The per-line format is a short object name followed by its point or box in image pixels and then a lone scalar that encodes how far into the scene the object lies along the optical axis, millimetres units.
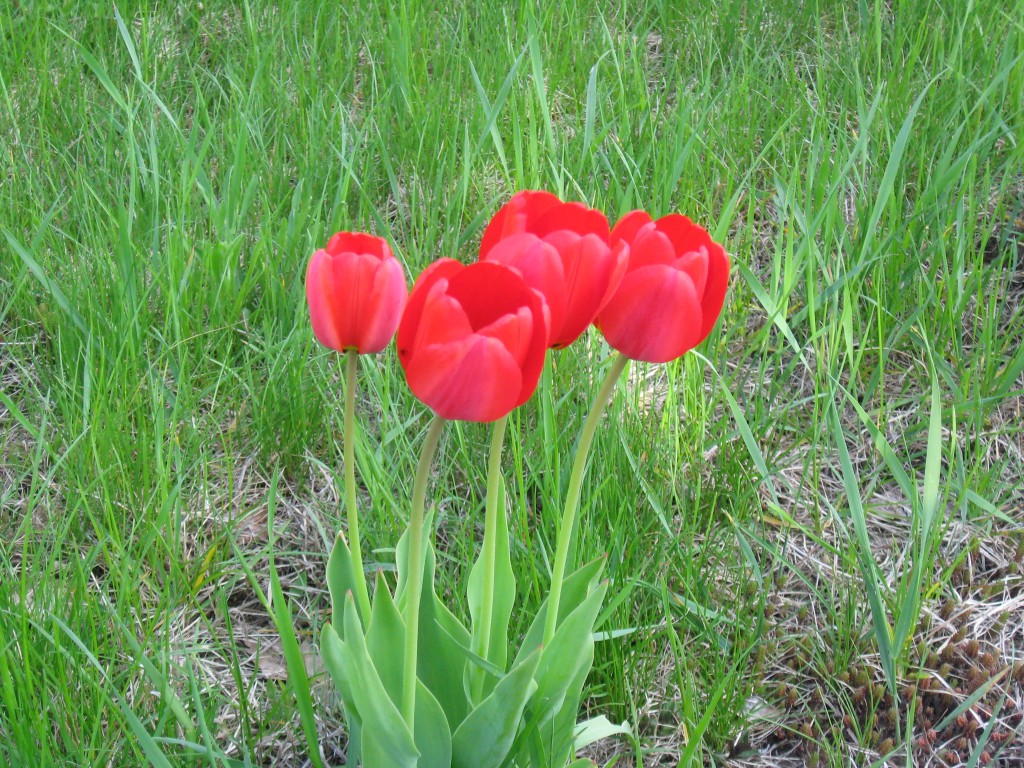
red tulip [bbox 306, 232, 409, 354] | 720
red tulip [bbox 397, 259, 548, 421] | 636
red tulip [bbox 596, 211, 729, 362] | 727
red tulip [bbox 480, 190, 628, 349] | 688
